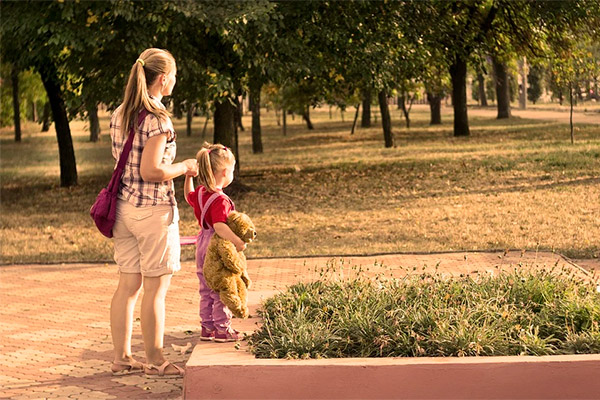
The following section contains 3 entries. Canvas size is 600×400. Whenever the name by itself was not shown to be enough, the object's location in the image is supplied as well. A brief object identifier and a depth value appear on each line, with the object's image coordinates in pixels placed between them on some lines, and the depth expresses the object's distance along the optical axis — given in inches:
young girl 254.5
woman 246.4
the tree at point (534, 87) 3007.6
